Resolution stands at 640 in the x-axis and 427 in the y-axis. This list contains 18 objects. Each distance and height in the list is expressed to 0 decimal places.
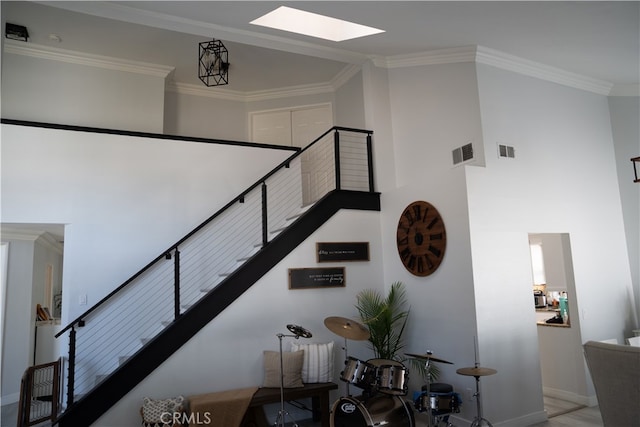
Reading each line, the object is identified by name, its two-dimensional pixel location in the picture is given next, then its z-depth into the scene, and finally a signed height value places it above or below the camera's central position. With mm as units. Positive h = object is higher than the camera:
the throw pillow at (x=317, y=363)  5141 -935
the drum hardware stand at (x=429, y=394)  4082 -1108
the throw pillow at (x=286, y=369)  5000 -967
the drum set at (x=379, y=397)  4098 -1130
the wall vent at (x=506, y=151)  5456 +1479
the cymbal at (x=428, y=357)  4023 -725
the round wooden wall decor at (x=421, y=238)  5352 +476
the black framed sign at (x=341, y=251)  5816 +373
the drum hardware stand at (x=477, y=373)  4105 -893
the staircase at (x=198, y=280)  4648 +66
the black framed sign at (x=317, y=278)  5594 +37
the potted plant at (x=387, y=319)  5410 -503
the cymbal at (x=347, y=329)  4410 -486
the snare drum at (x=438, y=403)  4277 -1203
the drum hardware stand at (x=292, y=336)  4457 -544
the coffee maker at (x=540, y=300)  7855 -481
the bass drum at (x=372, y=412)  4043 -1212
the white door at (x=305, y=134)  8016 +2738
